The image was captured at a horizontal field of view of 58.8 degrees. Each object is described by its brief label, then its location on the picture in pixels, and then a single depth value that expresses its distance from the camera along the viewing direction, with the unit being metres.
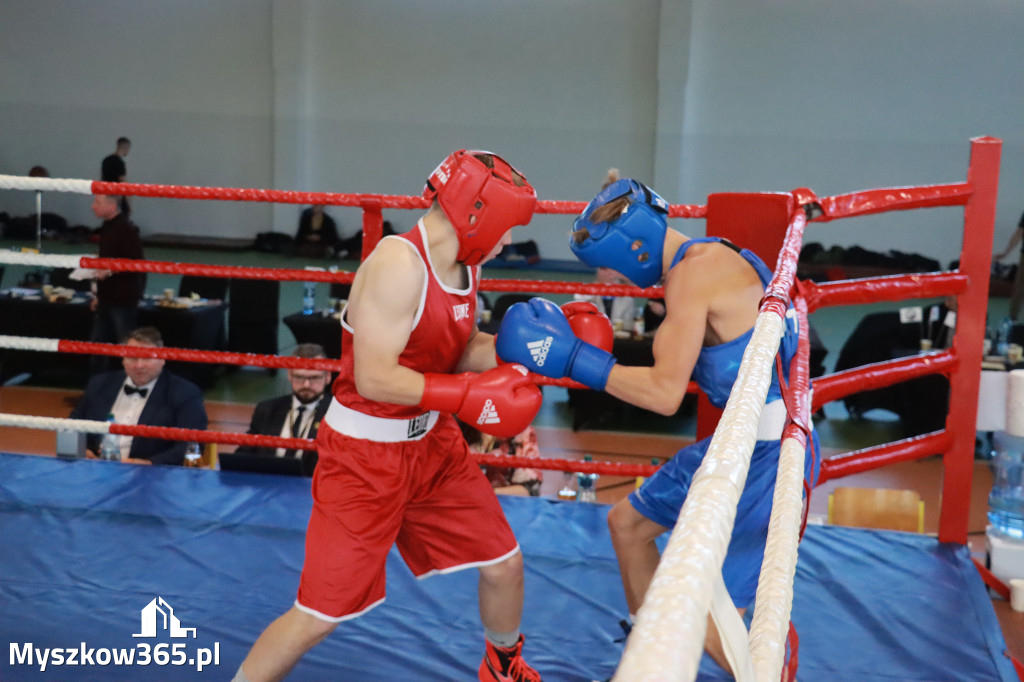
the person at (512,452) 3.72
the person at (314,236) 10.64
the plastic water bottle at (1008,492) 2.76
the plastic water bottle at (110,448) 3.90
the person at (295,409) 3.85
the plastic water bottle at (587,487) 3.91
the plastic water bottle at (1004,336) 5.88
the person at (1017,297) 7.12
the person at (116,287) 5.93
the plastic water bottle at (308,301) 7.09
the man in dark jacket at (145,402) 3.82
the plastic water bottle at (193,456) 3.70
